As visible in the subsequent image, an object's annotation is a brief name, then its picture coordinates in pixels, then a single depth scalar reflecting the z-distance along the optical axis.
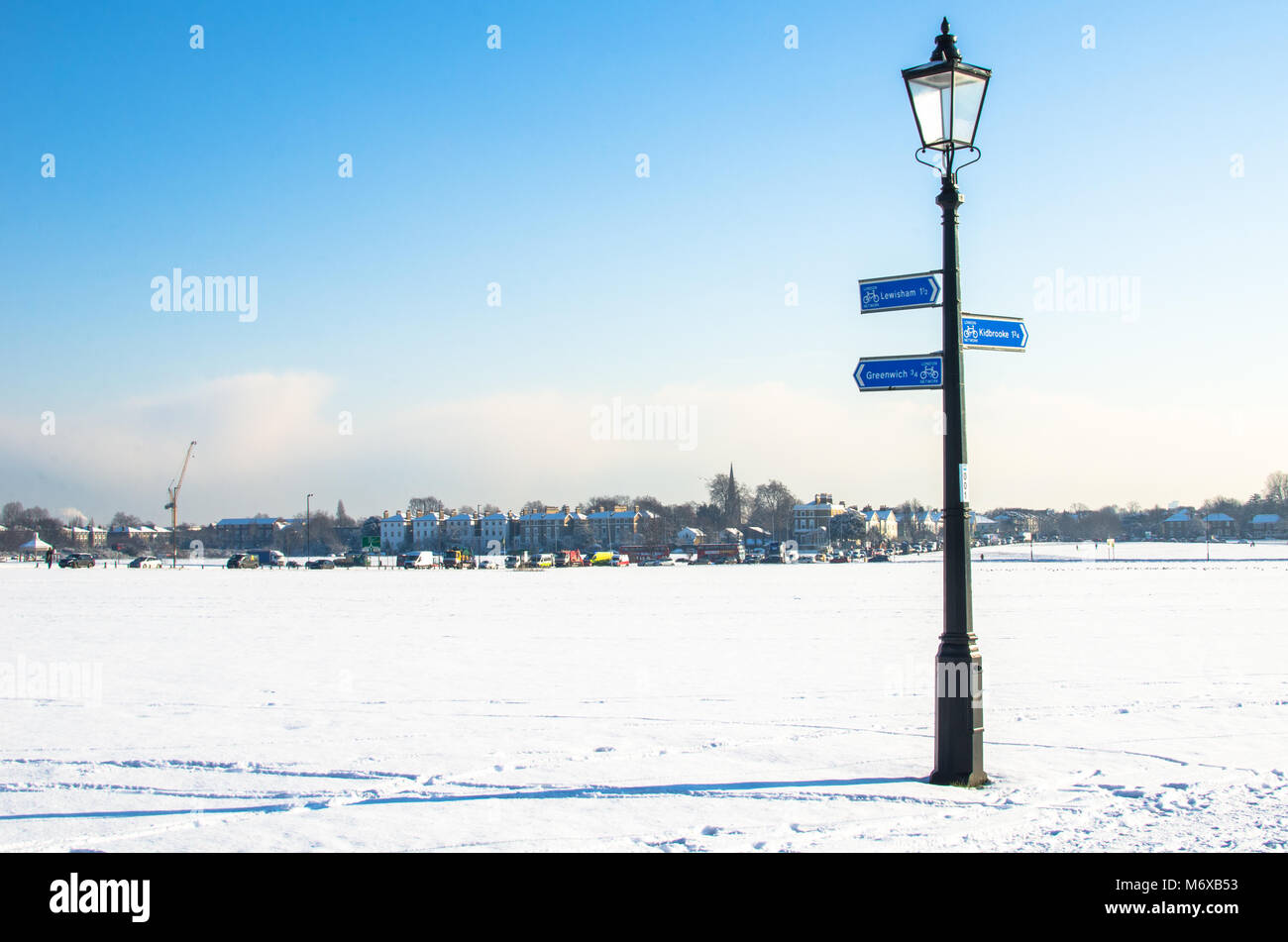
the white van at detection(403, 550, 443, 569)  97.81
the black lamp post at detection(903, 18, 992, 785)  7.98
